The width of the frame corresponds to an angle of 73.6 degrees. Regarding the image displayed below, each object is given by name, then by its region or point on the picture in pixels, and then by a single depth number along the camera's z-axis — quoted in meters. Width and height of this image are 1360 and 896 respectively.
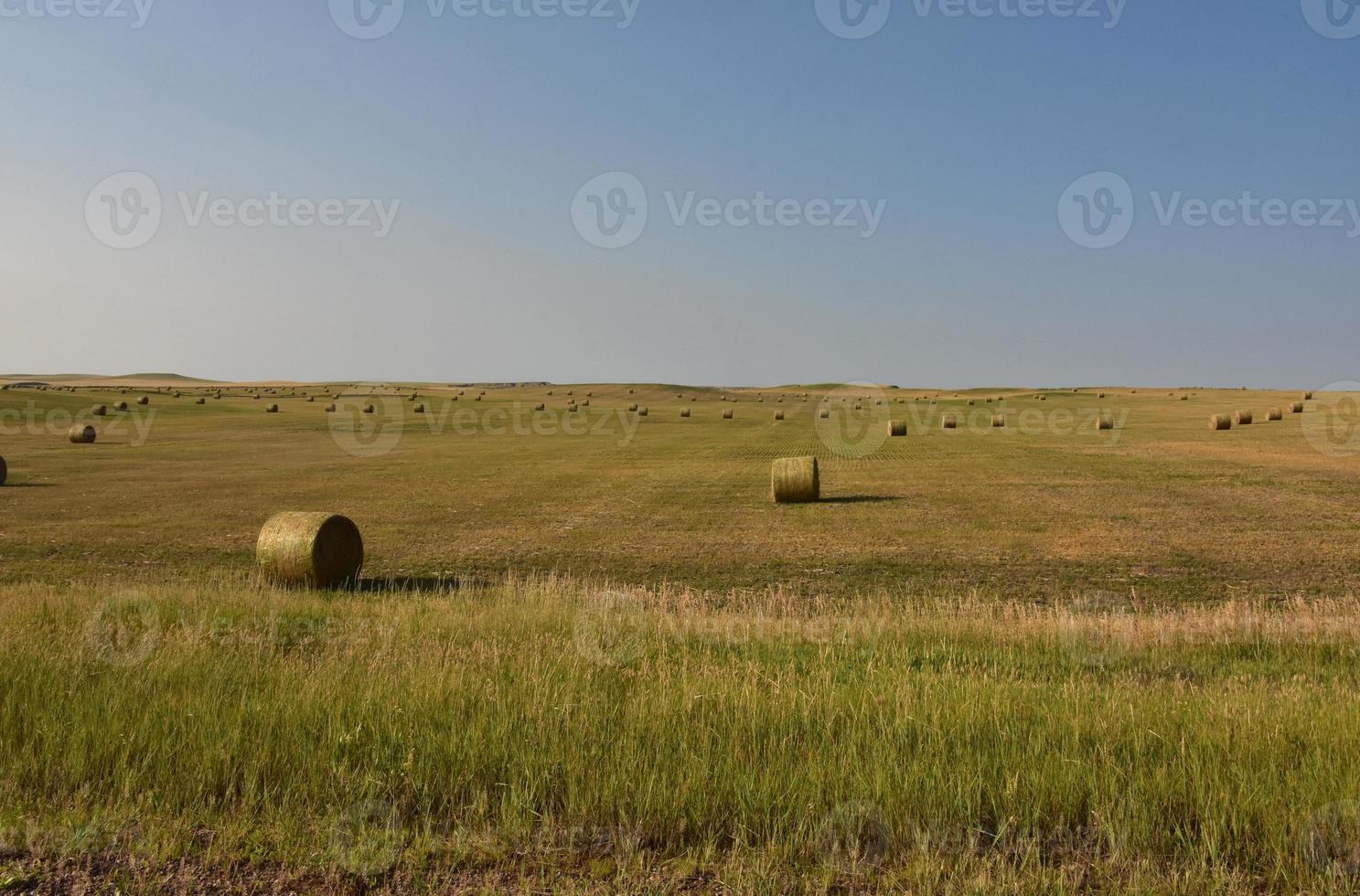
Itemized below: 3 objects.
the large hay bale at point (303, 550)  16.02
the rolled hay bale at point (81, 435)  53.28
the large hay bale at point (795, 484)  28.73
